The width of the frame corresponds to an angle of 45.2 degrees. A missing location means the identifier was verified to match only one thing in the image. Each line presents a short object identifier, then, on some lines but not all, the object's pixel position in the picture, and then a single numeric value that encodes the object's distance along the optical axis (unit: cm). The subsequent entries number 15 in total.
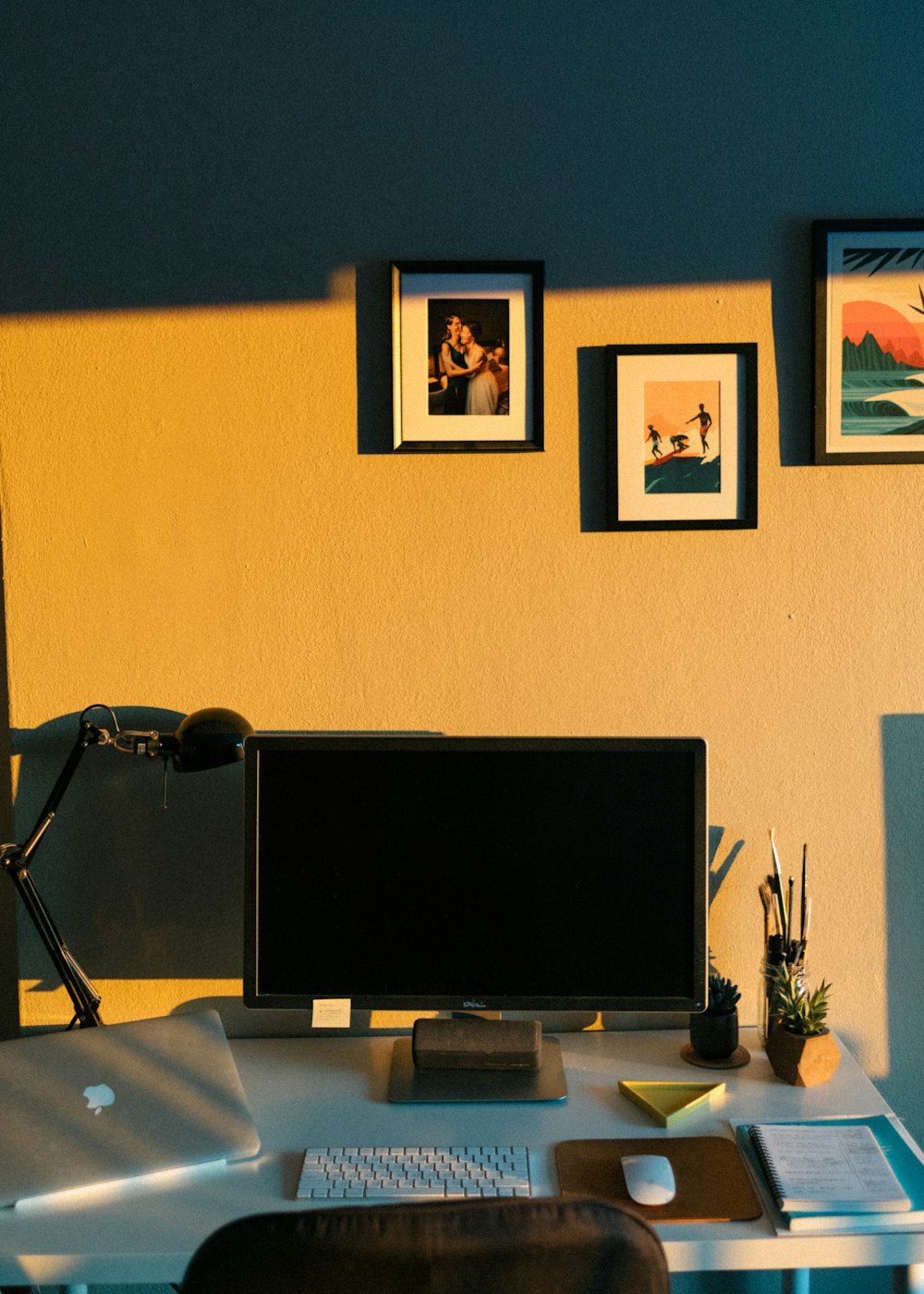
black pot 169
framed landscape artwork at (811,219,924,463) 182
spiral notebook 130
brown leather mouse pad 131
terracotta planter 163
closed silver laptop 139
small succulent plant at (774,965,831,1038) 166
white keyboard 134
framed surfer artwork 184
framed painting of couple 183
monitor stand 158
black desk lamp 166
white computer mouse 131
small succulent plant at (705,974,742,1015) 170
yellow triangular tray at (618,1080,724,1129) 153
